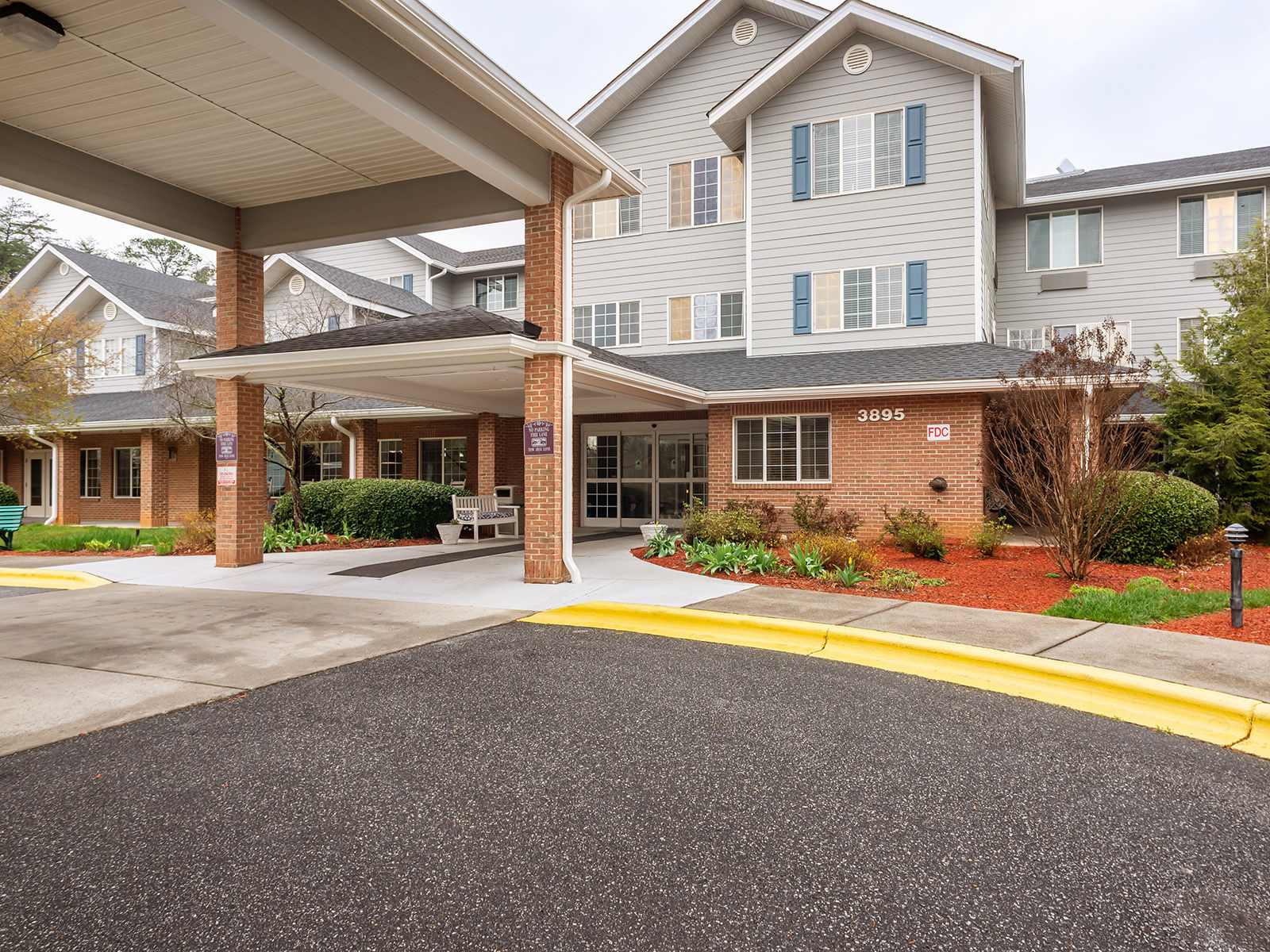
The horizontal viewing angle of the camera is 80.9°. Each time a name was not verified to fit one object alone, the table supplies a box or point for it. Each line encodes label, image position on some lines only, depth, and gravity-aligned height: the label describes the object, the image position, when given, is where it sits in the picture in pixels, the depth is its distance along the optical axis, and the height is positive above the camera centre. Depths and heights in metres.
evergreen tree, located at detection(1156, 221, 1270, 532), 12.65 +1.22
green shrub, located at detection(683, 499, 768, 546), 11.87 -0.79
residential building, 14.43 +4.81
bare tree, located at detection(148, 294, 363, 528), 16.84 +2.04
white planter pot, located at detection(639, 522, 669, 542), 13.45 -0.94
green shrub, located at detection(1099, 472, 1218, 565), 10.66 -0.67
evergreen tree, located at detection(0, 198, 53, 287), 41.38 +14.55
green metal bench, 15.77 -0.82
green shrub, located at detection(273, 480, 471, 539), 16.05 -0.60
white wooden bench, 15.96 -0.74
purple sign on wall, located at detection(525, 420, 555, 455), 9.47 +0.53
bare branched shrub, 9.18 +0.34
